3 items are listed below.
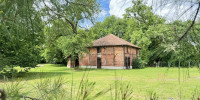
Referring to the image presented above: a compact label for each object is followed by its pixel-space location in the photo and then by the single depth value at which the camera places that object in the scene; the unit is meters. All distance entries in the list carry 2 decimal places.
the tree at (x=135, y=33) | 27.79
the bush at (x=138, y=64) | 23.81
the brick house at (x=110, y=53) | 22.17
